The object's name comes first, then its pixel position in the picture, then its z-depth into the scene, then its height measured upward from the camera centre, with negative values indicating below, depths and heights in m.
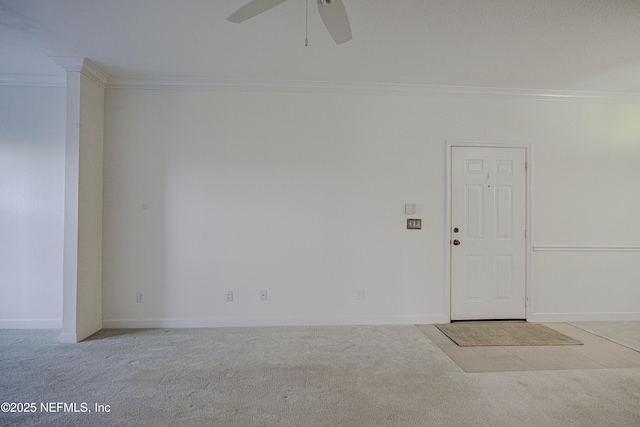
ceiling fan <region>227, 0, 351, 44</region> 1.70 +1.12
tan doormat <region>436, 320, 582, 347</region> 3.18 -1.24
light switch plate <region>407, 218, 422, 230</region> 3.77 -0.08
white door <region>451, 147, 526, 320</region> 3.80 -0.15
